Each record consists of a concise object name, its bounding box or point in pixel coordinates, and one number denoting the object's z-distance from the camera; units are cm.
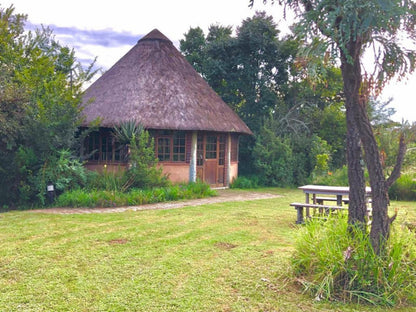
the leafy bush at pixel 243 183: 1662
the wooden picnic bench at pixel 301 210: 798
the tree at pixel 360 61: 389
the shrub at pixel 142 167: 1211
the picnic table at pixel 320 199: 799
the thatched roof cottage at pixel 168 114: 1444
